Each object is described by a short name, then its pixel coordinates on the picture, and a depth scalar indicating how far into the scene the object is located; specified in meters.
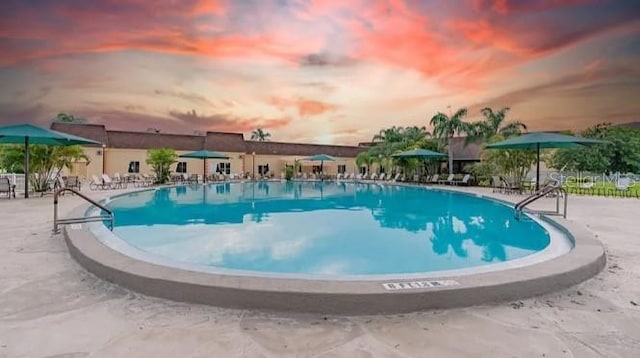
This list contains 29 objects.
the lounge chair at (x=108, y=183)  20.28
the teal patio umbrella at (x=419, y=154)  23.94
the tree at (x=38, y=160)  16.05
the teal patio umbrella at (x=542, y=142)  15.26
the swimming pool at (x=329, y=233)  6.34
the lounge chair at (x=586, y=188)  17.47
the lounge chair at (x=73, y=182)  15.90
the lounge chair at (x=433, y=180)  25.72
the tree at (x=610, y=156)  32.41
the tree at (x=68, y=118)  47.74
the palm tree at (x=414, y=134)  30.51
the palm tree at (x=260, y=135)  59.06
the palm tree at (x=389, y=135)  32.81
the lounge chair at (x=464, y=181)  23.35
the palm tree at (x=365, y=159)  33.50
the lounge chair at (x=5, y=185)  13.78
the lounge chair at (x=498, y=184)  18.38
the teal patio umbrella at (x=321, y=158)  32.12
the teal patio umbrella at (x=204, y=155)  26.84
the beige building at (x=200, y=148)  31.48
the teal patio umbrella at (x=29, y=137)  13.01
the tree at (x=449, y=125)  25.83
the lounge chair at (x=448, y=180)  24.31
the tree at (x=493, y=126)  24.14
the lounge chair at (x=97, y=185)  20.08
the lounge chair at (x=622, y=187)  16.38
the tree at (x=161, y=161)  24.00
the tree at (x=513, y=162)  18.98
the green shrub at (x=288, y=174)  34.65
